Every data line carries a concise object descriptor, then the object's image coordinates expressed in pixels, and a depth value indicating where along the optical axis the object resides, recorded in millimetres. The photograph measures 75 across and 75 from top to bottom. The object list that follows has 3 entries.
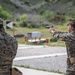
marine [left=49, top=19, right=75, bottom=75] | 6336
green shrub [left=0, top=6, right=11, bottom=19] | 62159
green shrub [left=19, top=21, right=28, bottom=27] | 51341
